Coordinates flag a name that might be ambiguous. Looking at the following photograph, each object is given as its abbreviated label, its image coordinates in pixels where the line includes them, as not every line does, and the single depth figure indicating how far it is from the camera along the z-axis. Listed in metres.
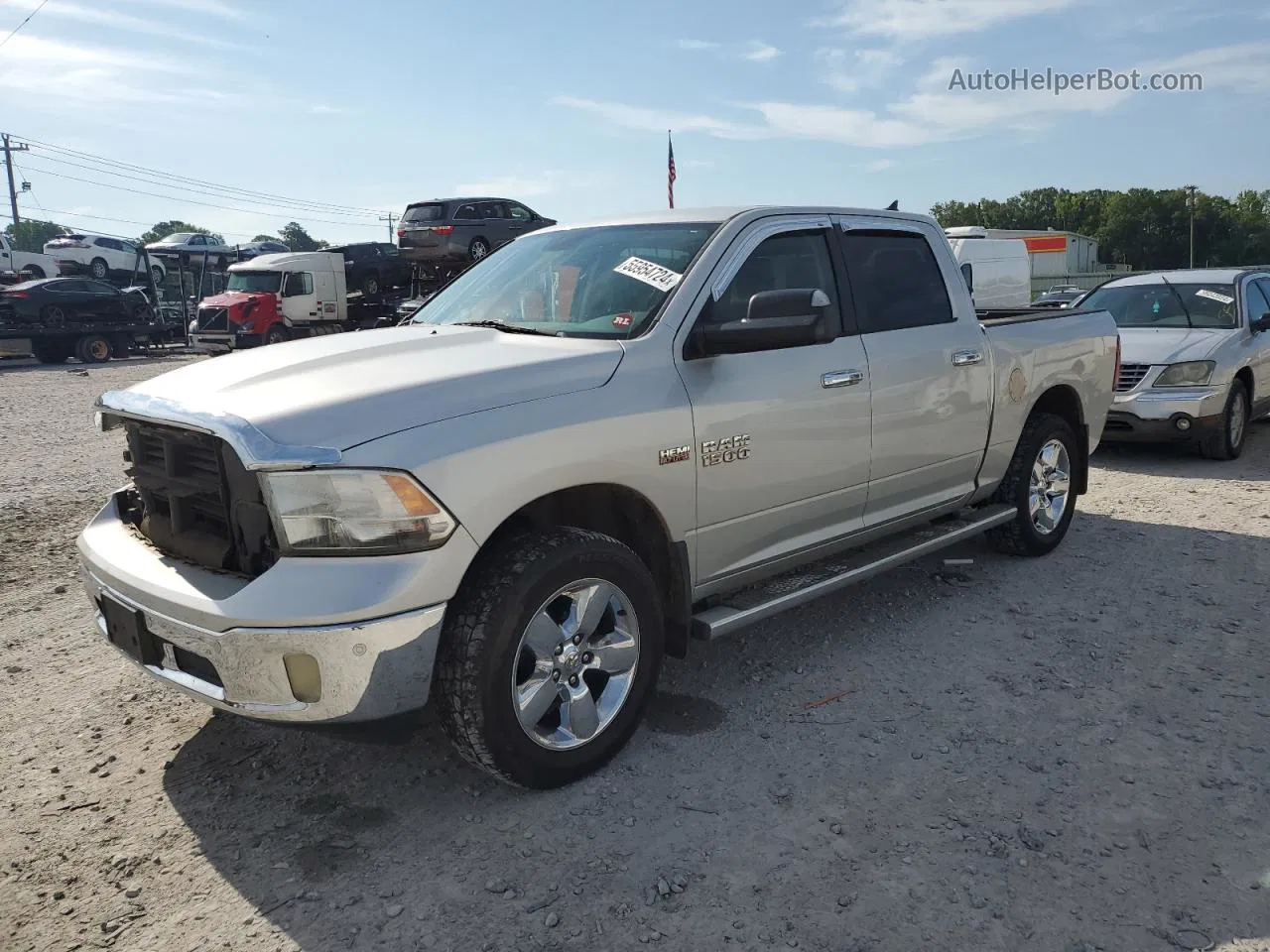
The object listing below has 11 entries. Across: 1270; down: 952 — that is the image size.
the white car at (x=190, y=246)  34.56
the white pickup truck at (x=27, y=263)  30.45
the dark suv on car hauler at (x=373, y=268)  26.69
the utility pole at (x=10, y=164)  51.84
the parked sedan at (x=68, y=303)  21.72
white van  14.48
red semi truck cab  23.12
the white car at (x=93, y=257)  33.06
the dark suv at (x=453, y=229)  22.61
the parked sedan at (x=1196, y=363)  8.43
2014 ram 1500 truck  2.66
